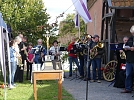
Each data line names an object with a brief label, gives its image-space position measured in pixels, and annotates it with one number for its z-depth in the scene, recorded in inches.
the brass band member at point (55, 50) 476.6
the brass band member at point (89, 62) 447.4
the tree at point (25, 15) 811.4
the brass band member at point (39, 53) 456.8
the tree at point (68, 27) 1551.7
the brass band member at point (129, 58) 337.1
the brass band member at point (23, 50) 450.3
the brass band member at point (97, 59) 448.5
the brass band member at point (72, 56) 503.5
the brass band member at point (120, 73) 385.2
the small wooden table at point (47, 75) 283.3
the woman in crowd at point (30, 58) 468.9
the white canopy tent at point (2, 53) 274.9
